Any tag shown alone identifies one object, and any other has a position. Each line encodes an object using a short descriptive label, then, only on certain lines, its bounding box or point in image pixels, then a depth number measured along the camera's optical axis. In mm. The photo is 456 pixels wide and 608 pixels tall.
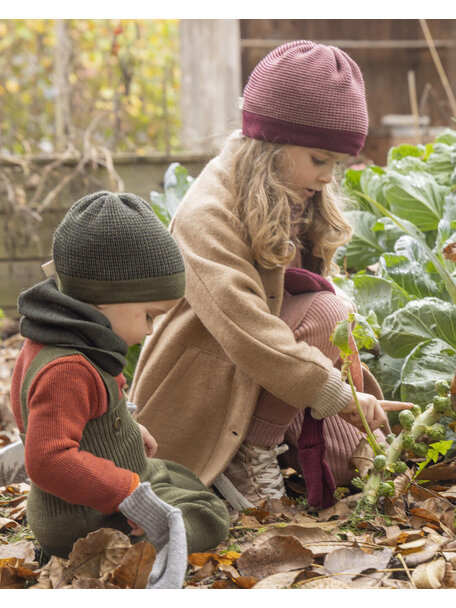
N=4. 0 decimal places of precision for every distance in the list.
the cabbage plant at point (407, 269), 2229
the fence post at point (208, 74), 5422
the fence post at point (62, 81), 5133
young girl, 1975
